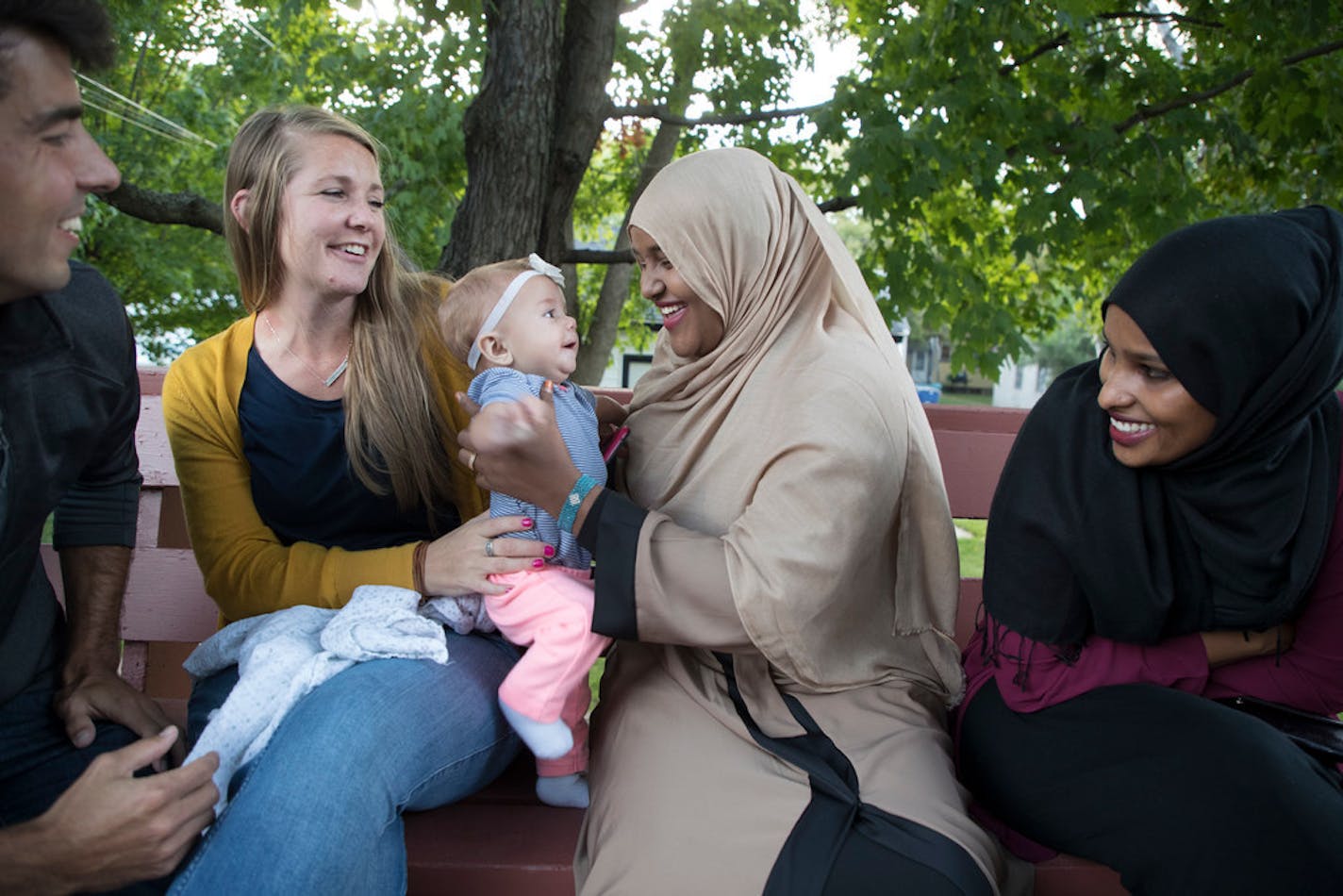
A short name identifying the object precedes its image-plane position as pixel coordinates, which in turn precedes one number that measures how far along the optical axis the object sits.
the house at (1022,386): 57.41
